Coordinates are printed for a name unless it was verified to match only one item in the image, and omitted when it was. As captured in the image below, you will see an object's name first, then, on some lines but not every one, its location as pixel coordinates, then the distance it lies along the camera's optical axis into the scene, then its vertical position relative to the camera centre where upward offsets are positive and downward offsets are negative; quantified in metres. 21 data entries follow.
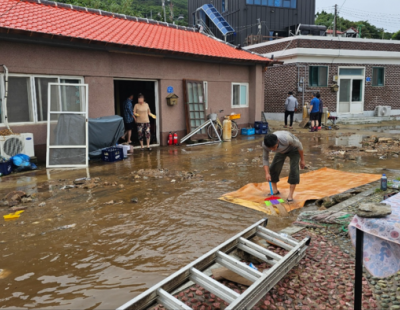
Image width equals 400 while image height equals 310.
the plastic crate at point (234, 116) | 14.02 -0.26
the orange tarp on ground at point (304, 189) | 5.45 -1.48
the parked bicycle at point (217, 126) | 13.23 -0.67
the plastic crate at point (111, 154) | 9.46 -1.20
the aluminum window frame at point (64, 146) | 8.69 -0.80
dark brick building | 19.17 +2.09
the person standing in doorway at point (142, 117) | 10.82 -0.20
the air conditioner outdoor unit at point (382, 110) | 21.23 -0.14
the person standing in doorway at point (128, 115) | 11.37 -0.14
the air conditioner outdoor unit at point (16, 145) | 8.01 -0.79
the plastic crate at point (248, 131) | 15.12 -0.95
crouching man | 5.07 -0.74
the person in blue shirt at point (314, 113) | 15.41 -0.20
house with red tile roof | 8.85 +1.49
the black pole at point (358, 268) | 2.29 -1.09
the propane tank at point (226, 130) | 13.42 -0.79
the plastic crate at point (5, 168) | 7.83 -1.27
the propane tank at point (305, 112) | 17.69 -0.17
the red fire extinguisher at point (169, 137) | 12.43 -0.96
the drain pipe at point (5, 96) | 8.34 +0.39
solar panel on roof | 26.81 +7.24
